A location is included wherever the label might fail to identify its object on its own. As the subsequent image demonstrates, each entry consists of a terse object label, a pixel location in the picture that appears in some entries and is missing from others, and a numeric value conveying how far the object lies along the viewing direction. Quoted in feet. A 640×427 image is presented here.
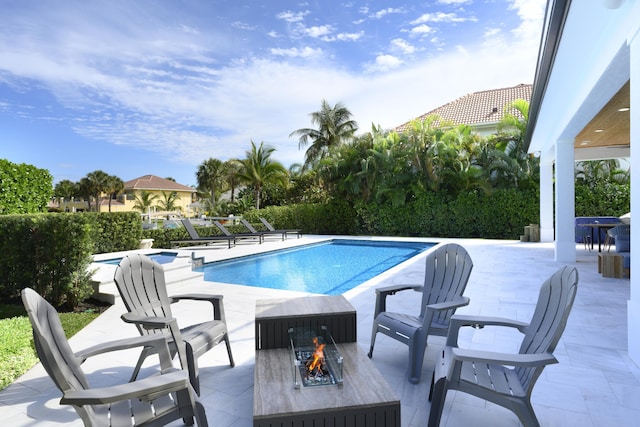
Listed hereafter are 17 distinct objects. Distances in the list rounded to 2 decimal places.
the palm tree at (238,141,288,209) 78.64
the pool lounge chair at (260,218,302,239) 55.05
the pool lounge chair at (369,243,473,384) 11.10
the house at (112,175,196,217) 149.48
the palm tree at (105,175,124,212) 151.23
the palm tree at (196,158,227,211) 132.98
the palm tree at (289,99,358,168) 82.28
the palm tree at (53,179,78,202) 149.77
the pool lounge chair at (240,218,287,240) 52.49
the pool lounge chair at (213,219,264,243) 48.00
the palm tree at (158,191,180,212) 143.43
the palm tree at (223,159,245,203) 113.12
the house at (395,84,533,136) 70.85
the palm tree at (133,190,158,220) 140.36
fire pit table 6.97
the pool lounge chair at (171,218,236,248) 42.01
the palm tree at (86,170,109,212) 148.97
